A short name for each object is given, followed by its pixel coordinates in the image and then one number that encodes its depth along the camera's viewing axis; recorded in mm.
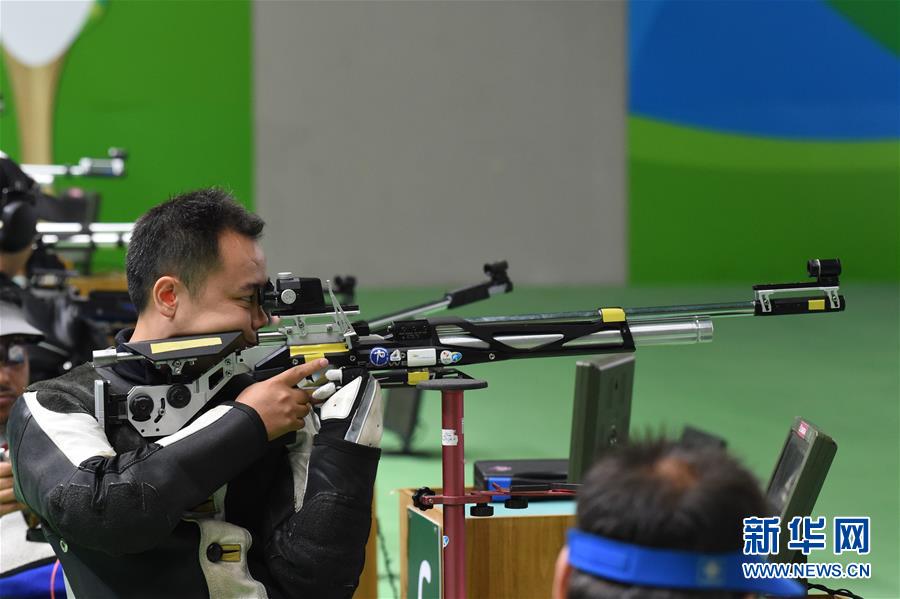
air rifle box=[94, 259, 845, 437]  3537
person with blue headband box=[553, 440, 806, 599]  1730
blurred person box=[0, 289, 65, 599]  4465
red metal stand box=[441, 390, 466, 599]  4039
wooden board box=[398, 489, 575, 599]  4777
